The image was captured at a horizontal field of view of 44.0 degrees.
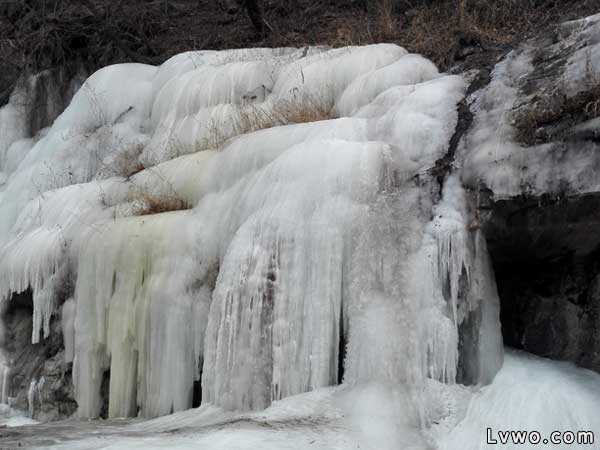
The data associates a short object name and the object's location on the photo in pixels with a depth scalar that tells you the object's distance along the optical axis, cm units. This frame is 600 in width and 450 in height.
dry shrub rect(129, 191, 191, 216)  652
